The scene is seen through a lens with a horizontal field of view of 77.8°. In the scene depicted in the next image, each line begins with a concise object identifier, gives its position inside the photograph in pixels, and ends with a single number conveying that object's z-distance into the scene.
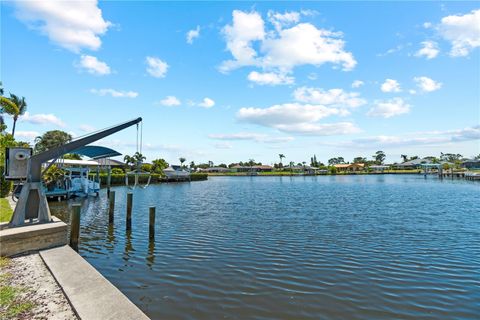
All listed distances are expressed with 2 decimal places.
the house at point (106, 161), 41.41
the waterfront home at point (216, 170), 154.12
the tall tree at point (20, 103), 49.67
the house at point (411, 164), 138.25
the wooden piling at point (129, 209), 15.58
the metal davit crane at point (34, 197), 9.82
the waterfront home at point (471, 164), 128.85
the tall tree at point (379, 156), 172.75
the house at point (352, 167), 142.95
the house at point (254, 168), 156.00
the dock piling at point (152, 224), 13.44
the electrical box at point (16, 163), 10.46
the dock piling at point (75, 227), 11.39
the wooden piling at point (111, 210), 17.32
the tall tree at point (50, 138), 69.56
